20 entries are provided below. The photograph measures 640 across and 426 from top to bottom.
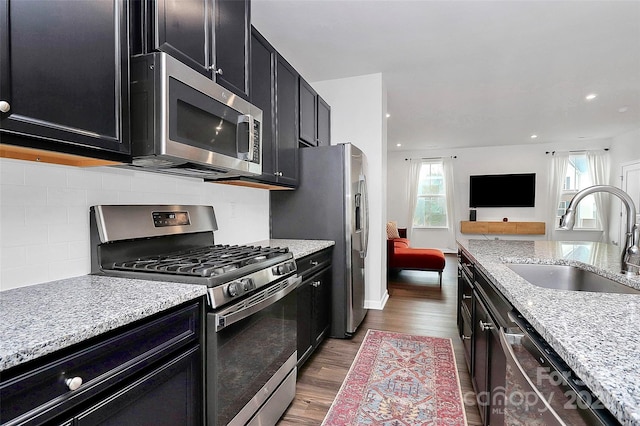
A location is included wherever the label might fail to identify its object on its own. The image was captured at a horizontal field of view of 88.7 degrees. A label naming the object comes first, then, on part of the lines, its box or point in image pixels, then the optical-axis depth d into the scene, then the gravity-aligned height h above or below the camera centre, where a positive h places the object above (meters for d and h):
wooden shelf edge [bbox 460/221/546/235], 7.44 -0.42
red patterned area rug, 1.82 -1.15
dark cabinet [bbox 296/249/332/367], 2.26 -0.71
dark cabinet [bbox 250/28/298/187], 2.26 +0.77
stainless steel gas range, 1.31 -0.36
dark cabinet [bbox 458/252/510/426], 1.28 -0.65
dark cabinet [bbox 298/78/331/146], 3.02 +0.93
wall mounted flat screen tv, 7.61 +0.46
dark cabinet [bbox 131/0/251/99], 1.31 +0.80
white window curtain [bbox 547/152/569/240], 7.38 +0.63
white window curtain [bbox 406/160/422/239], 8.34 +0.50
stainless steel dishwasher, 0.61 -0.41
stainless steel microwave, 1.30 +0.39
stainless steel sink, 1.60 -0.35
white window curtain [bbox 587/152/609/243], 7.09 +0.69
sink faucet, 1.43 -0.06
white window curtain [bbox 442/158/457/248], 8.09 +0.29
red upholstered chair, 4.91 -0.76
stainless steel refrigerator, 2.86 -0.03
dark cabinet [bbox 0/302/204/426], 0.73 -0.46
